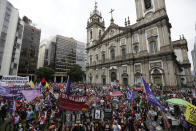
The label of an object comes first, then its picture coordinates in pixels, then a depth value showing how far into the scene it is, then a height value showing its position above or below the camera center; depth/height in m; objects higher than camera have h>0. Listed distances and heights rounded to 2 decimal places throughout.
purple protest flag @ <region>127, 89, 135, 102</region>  9.52 -1.62
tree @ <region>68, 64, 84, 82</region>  51.28 +2.29
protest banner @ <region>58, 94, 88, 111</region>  5.74 -1.36
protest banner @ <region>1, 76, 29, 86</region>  10.36 -0.08
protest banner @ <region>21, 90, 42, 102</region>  7.96 -1.19
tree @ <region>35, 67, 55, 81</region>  46.62 +2.78
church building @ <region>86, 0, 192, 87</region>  21.98 +7.16
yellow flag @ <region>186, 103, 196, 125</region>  4.97 -1.77
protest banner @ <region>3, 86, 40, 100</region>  8.79 -1.19
